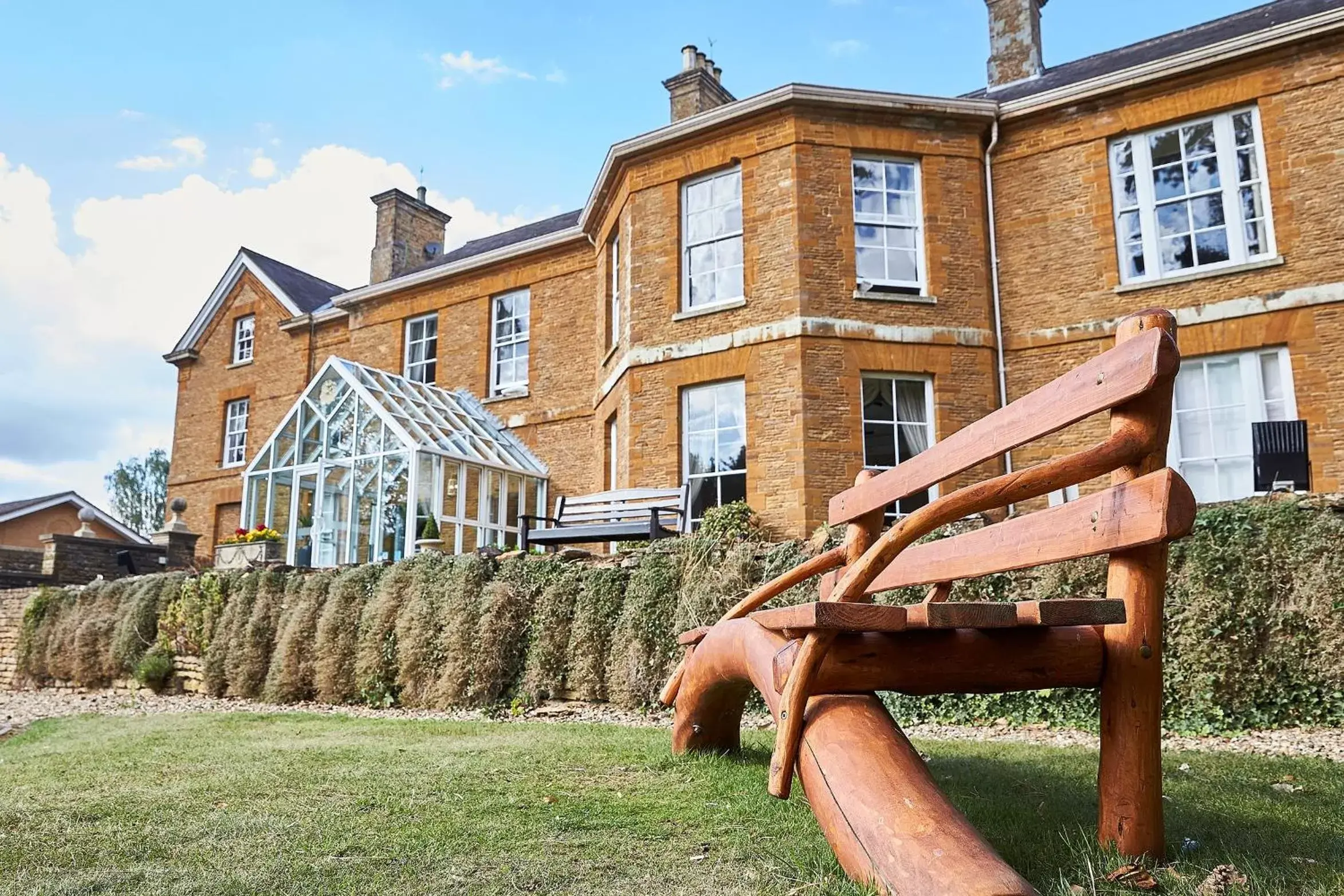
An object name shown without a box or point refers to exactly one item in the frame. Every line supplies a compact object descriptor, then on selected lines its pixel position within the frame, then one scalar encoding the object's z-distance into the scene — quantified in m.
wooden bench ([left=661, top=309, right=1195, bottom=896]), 2.38
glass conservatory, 14.27
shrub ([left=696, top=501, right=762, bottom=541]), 11.12
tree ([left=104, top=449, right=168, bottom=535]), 50.28
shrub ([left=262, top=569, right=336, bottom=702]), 10.84
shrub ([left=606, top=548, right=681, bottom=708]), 8.48
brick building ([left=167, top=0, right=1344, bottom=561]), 11.26
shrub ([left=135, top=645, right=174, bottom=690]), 12.49
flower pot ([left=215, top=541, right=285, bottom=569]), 13.72
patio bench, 11.22
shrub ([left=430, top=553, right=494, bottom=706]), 9.36
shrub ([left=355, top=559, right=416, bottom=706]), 10.08
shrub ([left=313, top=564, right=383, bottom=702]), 10.42
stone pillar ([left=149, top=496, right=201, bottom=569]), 18.91
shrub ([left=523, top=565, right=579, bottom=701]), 9.12
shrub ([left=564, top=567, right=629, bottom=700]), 8.89
